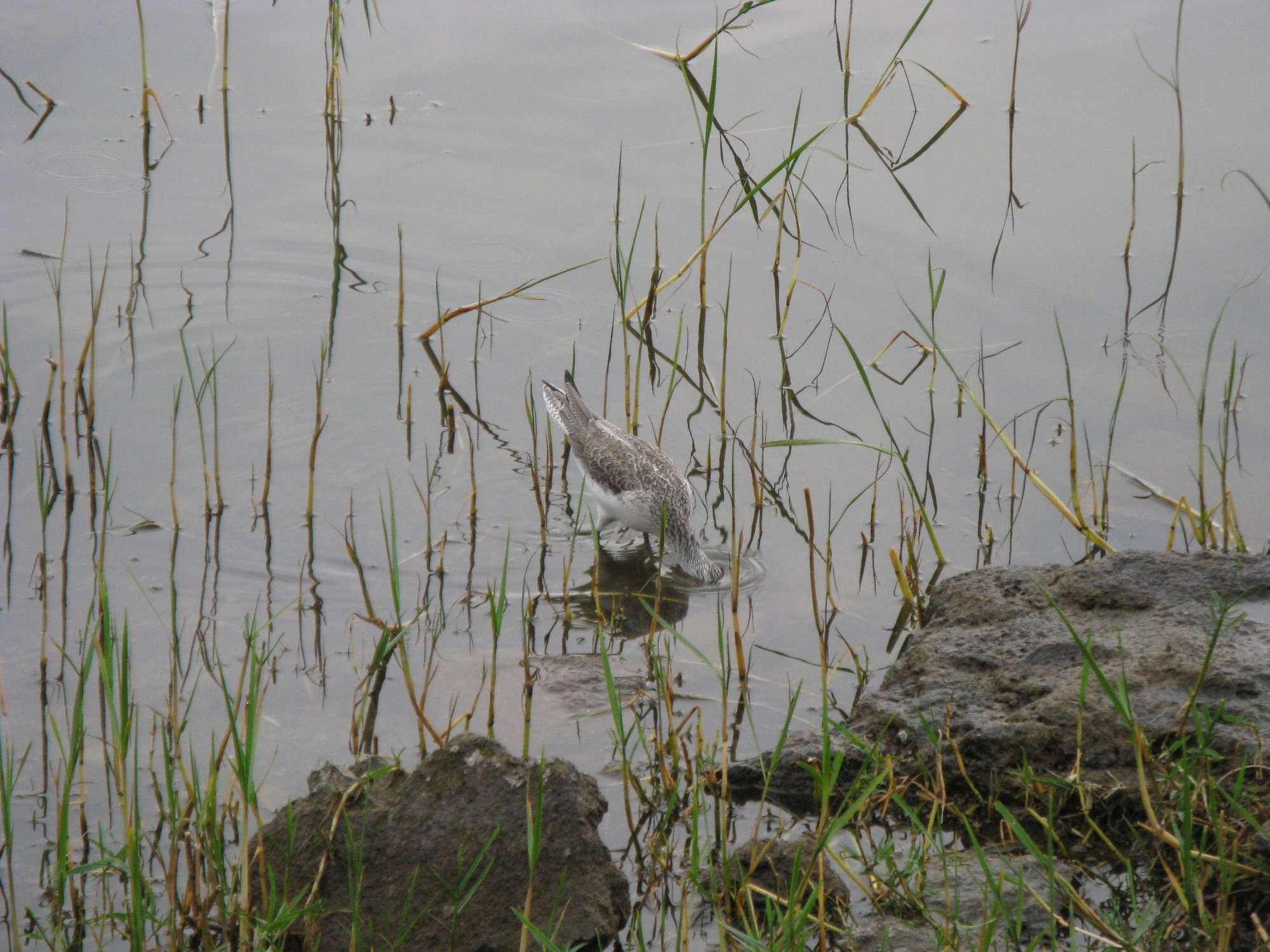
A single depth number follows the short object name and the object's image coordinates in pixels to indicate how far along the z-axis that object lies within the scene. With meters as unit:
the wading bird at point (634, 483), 11.55
